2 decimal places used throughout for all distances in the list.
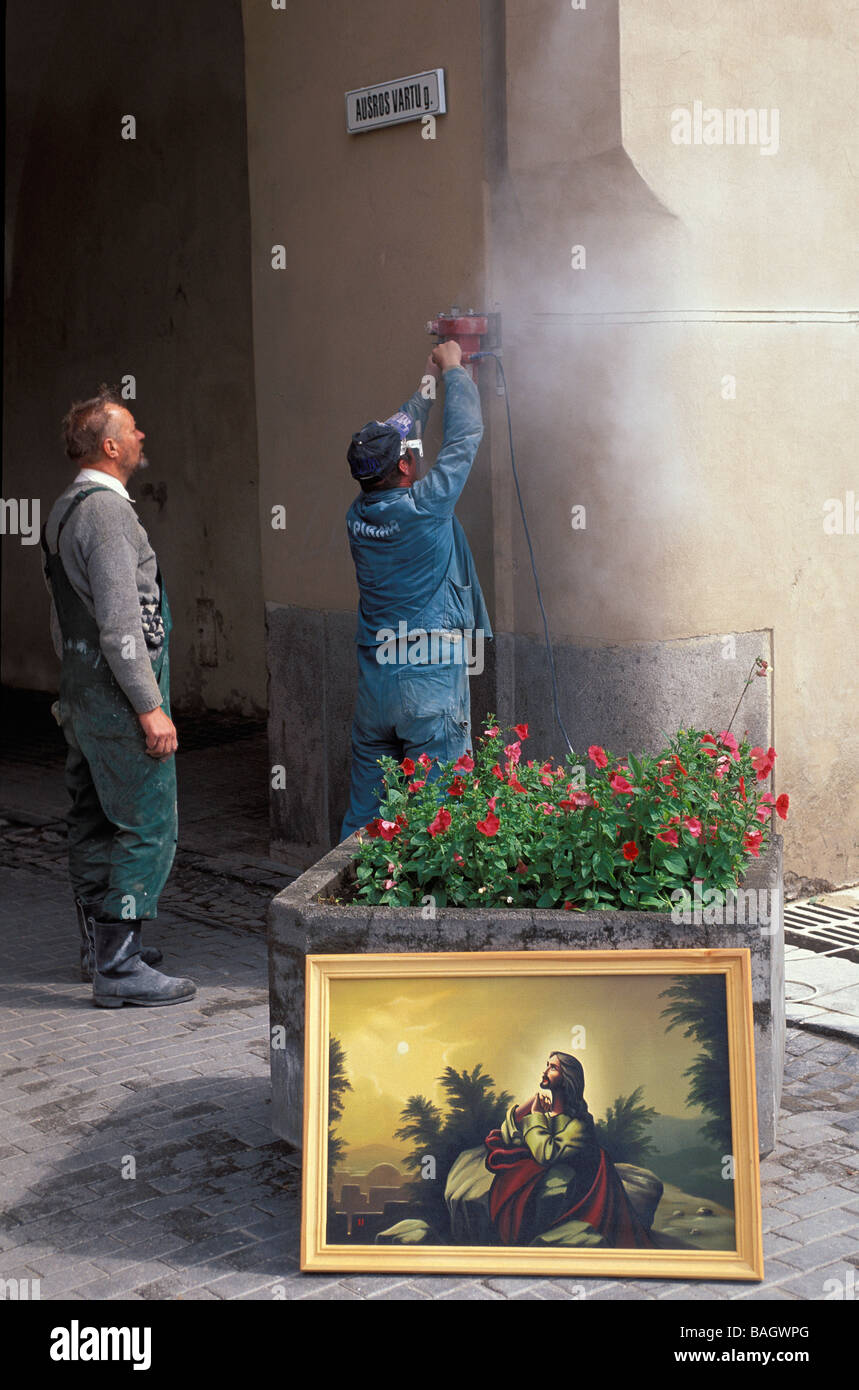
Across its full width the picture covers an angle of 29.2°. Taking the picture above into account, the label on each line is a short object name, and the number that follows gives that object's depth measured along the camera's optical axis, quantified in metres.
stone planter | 4.19
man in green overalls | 6.00
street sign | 6.98
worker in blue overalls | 6.07
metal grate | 6.58
